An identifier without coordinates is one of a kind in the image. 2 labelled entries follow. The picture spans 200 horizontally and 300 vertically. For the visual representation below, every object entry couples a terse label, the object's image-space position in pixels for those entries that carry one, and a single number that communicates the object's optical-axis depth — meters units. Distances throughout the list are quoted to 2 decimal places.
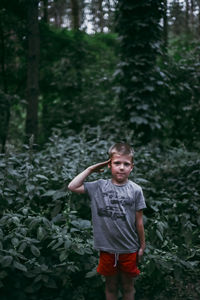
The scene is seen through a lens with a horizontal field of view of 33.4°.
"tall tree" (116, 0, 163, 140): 7.03
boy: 2.57
